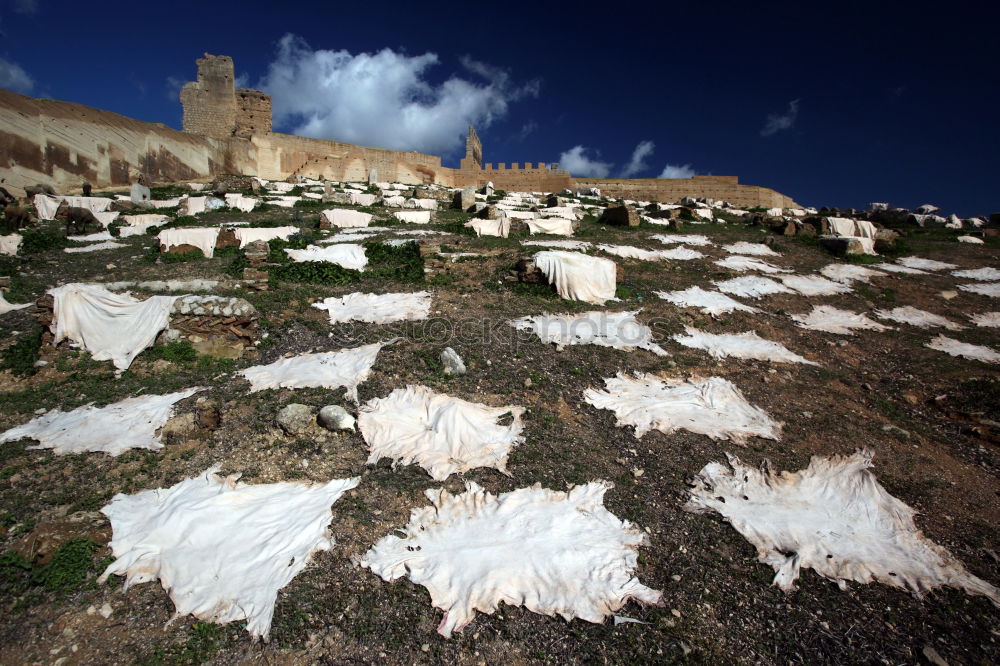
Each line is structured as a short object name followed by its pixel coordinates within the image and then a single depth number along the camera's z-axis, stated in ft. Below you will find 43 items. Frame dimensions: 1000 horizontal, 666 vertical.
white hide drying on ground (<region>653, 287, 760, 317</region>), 29.35
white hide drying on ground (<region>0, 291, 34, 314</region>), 24.04
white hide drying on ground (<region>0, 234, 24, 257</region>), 34.71
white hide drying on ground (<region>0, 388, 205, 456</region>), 14.61
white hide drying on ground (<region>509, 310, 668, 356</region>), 23.52
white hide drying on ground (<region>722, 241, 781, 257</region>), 45.00
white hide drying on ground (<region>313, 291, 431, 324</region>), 24.71
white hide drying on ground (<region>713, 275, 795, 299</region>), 33.76
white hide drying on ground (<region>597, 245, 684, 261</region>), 39.55
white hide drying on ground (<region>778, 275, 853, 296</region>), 35.55
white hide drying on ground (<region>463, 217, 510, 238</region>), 46.78
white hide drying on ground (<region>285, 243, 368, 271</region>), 31.89
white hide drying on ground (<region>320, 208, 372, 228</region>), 49.32
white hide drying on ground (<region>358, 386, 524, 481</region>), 14.80
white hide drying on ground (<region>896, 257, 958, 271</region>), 44.14
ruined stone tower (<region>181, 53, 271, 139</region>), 92.73
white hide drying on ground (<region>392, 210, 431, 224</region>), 54.75
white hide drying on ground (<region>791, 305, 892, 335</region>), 29.35
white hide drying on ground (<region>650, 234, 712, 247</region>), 47.19
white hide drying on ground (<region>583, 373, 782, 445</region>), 17.43
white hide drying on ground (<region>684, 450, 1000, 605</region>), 11.44
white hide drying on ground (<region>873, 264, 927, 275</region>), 42.32
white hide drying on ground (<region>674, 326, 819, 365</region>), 23.86
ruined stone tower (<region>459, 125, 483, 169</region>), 122.01
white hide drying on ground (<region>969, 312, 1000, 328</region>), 31.76
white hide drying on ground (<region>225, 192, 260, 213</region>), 55.77
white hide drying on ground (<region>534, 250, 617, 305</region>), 29.09
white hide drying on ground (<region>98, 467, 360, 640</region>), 9.90
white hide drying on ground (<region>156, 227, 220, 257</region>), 35.76
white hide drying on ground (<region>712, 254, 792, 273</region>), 38.78
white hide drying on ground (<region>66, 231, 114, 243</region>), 40.98
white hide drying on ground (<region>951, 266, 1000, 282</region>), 40.71
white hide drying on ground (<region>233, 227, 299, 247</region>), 38.09
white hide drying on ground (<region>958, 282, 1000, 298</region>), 37.04
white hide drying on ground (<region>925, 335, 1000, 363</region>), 26.09
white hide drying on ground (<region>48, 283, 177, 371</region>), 20.39
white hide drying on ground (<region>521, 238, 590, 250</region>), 40.65
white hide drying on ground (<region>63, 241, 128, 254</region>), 38.46
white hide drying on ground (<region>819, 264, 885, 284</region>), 39.22
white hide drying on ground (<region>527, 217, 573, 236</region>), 50.72
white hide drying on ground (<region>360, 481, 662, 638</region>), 10.24
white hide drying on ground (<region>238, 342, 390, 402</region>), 18.16
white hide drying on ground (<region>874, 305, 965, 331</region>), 31.19
